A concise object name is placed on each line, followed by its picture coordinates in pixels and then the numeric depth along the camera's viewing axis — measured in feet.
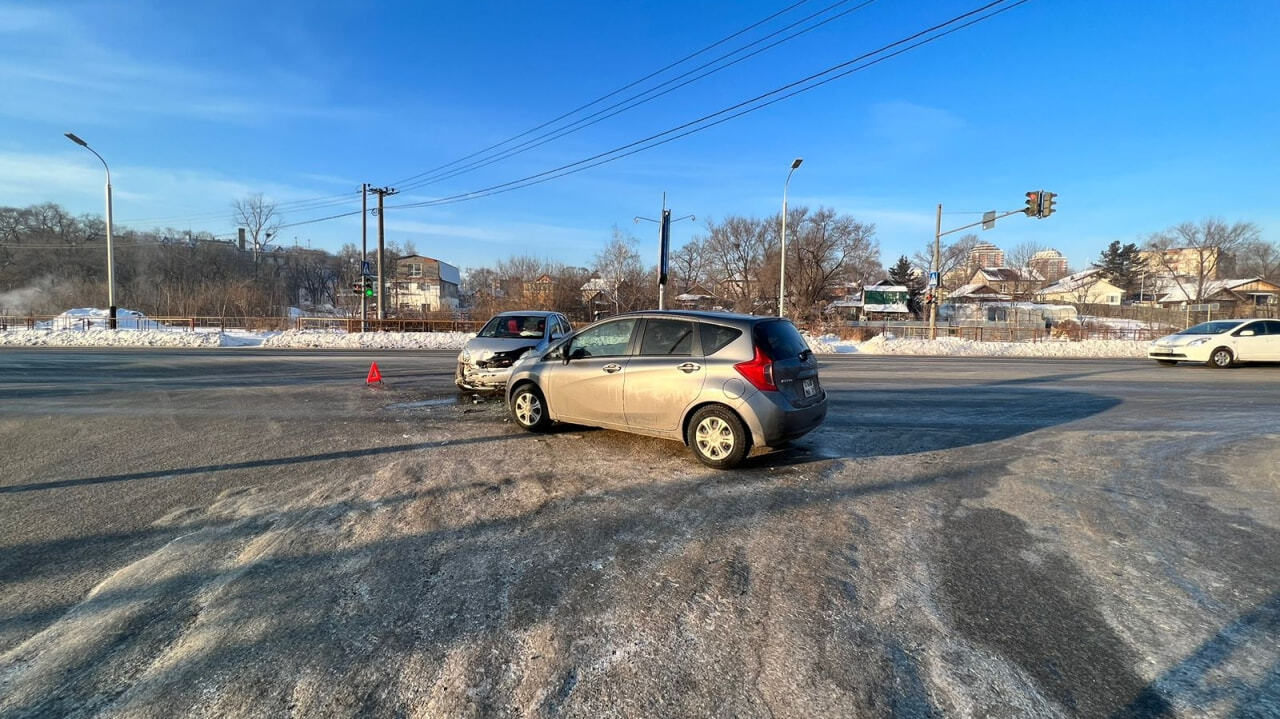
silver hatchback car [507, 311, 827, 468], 19.21
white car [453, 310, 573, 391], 33.01
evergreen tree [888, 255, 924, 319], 284.00
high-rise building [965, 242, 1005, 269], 448.65
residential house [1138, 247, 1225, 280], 230.07
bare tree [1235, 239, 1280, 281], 260.01
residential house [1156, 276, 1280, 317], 208.64
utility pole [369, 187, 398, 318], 114.73
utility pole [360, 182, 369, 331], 114.23
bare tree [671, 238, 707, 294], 221.46
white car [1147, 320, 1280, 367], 56.54
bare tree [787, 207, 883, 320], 199.52
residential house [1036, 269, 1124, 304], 302.45
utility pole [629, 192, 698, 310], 88.22
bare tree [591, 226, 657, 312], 178.40
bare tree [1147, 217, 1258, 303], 227.81
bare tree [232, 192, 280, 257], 253.24
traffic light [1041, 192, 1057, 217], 74.23
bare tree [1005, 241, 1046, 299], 314.69
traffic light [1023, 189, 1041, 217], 74.54
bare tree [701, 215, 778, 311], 210.18
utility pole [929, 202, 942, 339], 94.39
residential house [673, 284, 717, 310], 220.43
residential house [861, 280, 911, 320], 257.34
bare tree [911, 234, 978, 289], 288.71
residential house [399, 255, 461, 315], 311.19
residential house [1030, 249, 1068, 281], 352.18
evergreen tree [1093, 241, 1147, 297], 318.86
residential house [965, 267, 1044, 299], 320.91
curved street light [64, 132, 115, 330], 100.23
